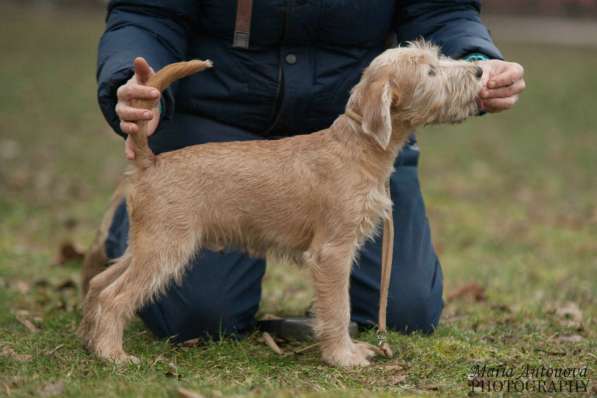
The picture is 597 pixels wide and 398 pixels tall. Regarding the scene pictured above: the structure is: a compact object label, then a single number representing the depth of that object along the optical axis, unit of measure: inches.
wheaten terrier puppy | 329.7
